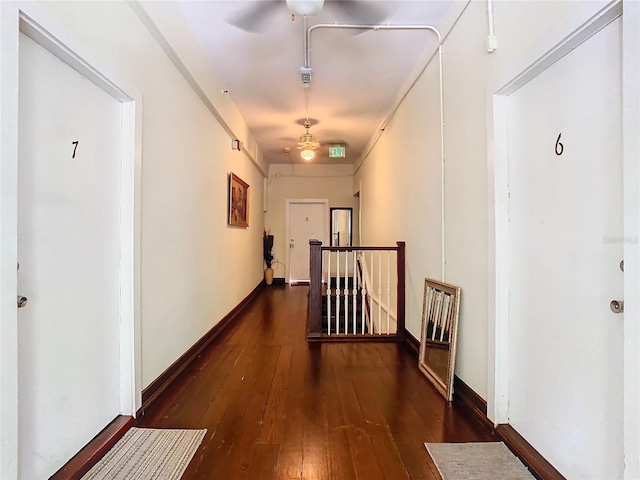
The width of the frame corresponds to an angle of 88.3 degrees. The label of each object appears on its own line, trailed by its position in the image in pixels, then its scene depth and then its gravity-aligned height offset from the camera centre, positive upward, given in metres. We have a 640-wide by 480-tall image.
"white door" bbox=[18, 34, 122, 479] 1.22 -0.09
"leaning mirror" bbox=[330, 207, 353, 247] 7.76 +0.35
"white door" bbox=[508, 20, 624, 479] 1.16 -0.08
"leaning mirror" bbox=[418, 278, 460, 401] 2.18 -0.68
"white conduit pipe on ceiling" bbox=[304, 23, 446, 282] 2.40 +1.44
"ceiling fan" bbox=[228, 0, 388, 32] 2.10 +1.52
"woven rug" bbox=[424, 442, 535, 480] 1.44 -1.02
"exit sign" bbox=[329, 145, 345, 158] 4.94 +1.35
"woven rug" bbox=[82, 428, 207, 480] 1.43 -1.01
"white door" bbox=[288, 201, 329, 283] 7.73 +0.30
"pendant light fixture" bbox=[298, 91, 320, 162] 4.51 +1.36
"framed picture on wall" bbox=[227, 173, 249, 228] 4.05 +0.53
